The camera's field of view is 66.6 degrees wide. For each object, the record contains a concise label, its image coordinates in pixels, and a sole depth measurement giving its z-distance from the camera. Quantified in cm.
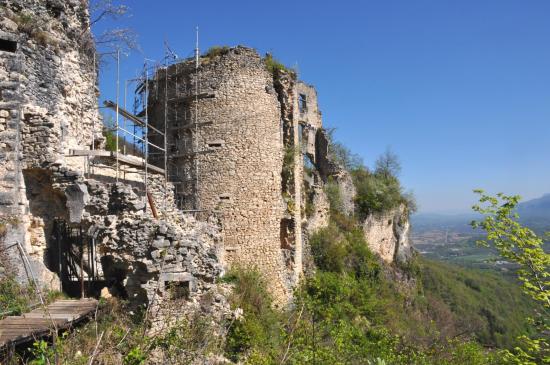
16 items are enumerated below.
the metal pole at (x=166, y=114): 1470
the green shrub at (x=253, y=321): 979
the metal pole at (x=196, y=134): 1430
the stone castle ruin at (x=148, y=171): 828
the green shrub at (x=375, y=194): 2620
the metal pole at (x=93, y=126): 1045
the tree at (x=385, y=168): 3117
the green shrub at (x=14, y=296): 670
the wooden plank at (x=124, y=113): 1122
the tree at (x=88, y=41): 1062
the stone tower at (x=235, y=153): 1406
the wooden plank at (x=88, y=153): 916
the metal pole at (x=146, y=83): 1234
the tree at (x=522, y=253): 610
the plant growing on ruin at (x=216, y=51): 1466
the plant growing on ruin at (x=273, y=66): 1527
